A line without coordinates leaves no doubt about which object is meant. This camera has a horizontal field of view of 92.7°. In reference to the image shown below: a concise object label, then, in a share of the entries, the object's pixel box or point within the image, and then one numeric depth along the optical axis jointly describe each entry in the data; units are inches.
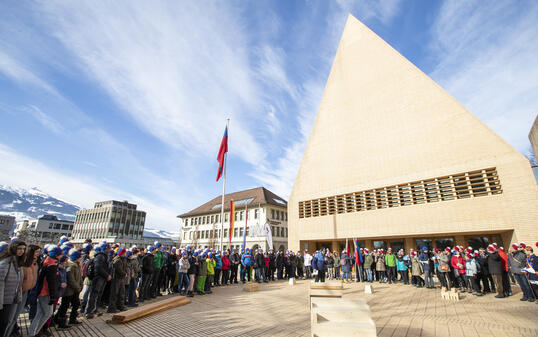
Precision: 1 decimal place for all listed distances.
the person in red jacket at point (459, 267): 446.3
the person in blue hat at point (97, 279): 287.3
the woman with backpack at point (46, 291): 207.9
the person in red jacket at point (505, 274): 395.9
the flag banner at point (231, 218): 789.2
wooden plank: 257.8
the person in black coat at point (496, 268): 388.5
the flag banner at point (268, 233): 744.5
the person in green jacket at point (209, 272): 468.4
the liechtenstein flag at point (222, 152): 754.7
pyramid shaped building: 603.5
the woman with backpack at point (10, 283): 165.9
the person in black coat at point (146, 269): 378.6
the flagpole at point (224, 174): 741.9
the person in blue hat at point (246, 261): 627.3
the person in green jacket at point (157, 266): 404.5
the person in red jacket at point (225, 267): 584.4
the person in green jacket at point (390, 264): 601.0
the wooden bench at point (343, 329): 162.4
